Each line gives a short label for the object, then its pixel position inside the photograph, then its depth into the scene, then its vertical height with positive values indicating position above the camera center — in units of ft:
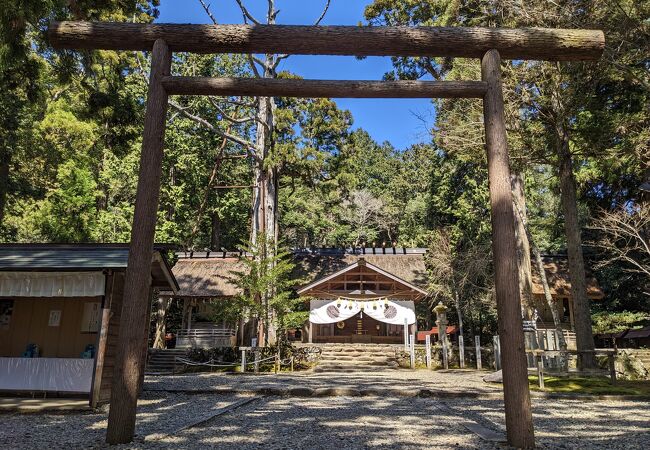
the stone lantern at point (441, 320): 55.72 +1.52
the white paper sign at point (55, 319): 31.07 +0.43
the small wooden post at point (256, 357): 51.01 -3.23
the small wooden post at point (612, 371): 31.88 -2.59
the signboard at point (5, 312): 31.17 +0.85
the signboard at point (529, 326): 41.22 +0.71
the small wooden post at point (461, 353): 57.00 -2.58
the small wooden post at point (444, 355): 55.98 -2.82
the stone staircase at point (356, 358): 58.08 -3.78
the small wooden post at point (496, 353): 46.75 -2.13
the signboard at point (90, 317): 30.96 +0.60
